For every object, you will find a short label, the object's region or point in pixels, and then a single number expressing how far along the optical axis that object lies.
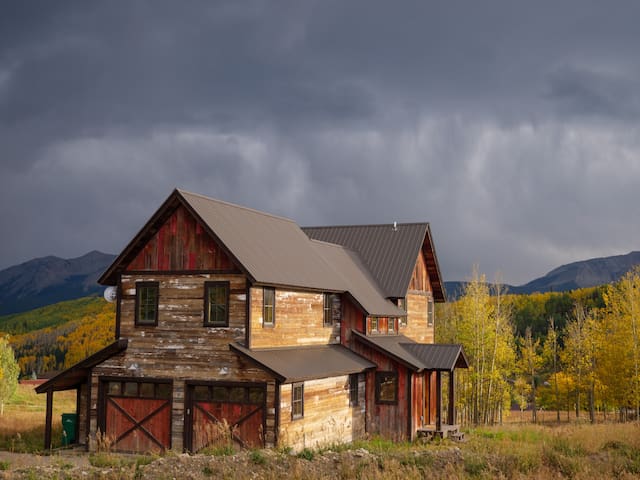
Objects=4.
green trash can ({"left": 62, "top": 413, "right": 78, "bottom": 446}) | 27.14
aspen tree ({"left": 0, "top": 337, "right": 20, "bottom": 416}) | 48.59
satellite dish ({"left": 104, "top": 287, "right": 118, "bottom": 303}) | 27.16
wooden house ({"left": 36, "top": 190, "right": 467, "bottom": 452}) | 24.14
